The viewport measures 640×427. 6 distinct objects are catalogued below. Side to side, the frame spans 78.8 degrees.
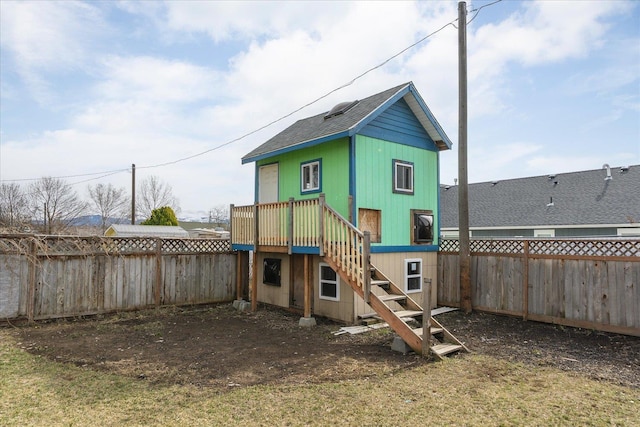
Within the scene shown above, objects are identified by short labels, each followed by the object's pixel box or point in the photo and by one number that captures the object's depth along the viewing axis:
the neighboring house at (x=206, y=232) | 28.84
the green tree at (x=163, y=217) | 31.92
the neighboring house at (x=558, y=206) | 17.23
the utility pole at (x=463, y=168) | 9.73
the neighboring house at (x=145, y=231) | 25.91
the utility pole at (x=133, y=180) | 26.77
